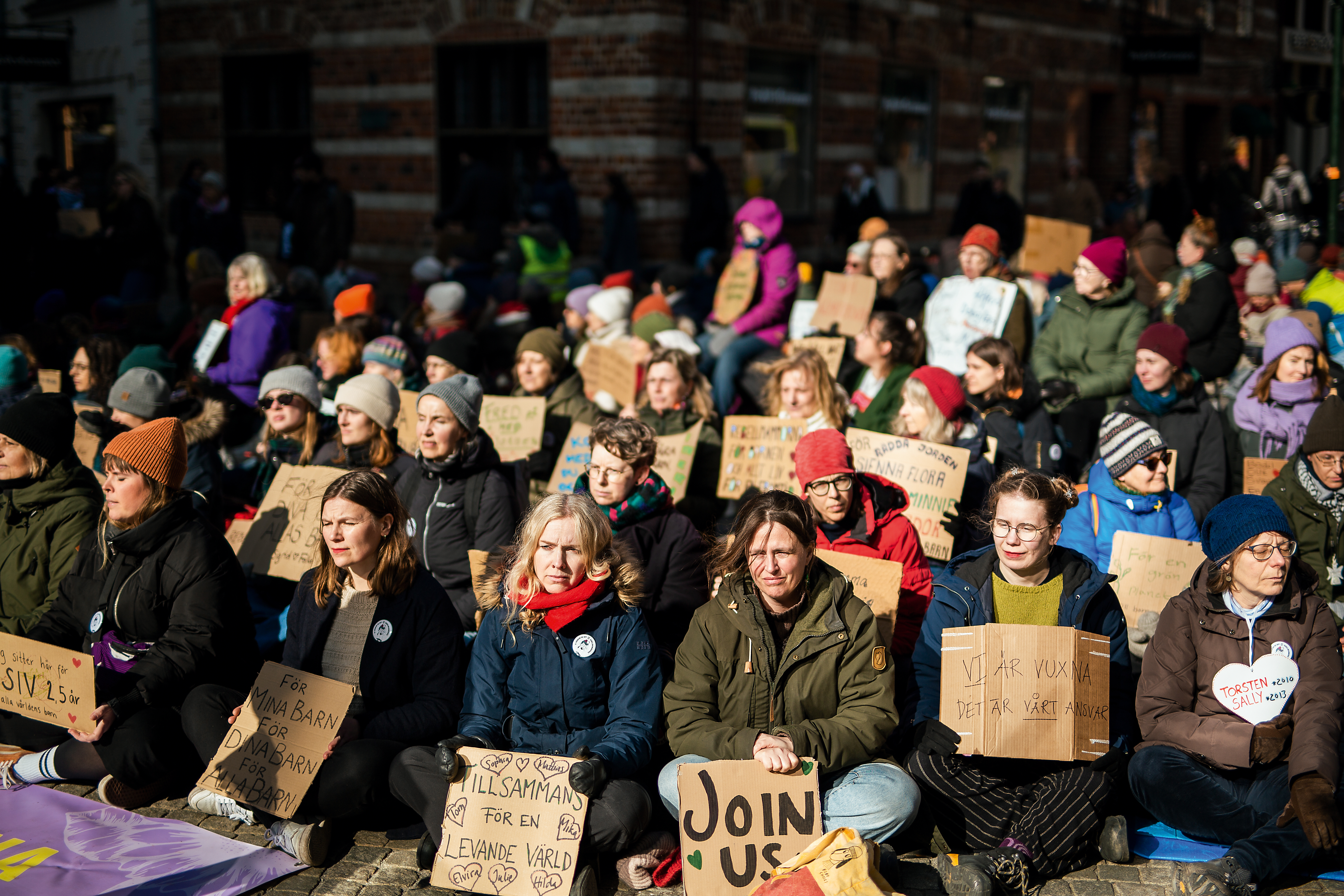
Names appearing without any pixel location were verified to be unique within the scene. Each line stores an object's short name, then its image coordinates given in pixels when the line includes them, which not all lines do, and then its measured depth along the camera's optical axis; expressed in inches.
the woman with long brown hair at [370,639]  169.2
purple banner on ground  152.1
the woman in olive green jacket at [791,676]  155.3
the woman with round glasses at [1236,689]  156.3
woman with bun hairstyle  155.4
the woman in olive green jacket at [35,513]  195.3
